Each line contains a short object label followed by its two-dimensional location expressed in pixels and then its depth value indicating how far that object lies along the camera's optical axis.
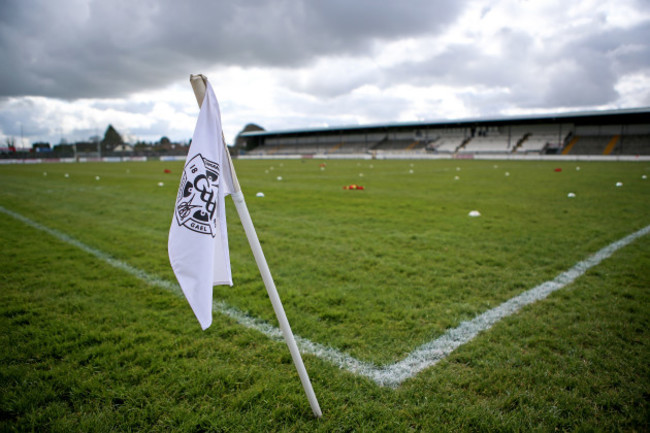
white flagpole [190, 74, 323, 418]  1.72
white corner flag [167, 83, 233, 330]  1.72
